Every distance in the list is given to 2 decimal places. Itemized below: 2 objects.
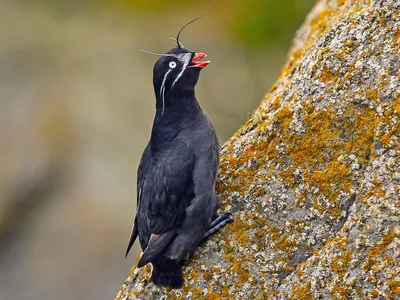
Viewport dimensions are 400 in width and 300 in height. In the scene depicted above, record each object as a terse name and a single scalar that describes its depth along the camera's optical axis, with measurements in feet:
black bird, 33.17
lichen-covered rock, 28.25
